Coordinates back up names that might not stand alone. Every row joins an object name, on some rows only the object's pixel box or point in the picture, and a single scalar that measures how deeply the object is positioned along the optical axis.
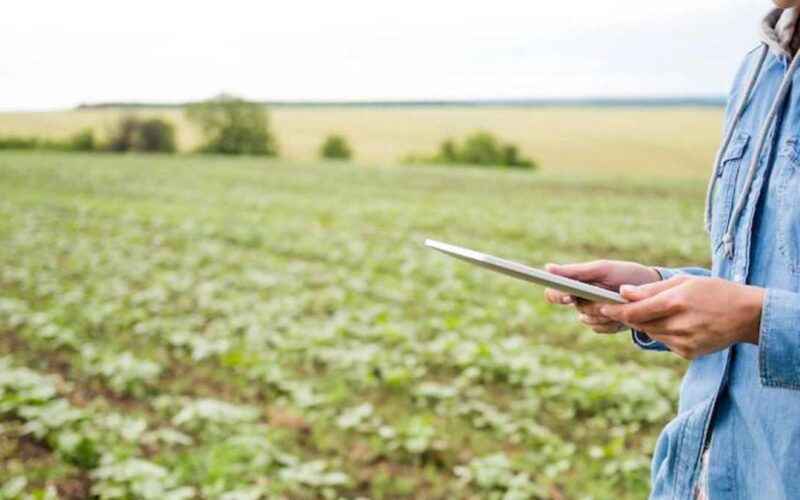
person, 1.36
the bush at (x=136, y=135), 44.59
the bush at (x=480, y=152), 50.09
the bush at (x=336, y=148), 49.12
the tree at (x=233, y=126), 51.88
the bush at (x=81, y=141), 44.03
